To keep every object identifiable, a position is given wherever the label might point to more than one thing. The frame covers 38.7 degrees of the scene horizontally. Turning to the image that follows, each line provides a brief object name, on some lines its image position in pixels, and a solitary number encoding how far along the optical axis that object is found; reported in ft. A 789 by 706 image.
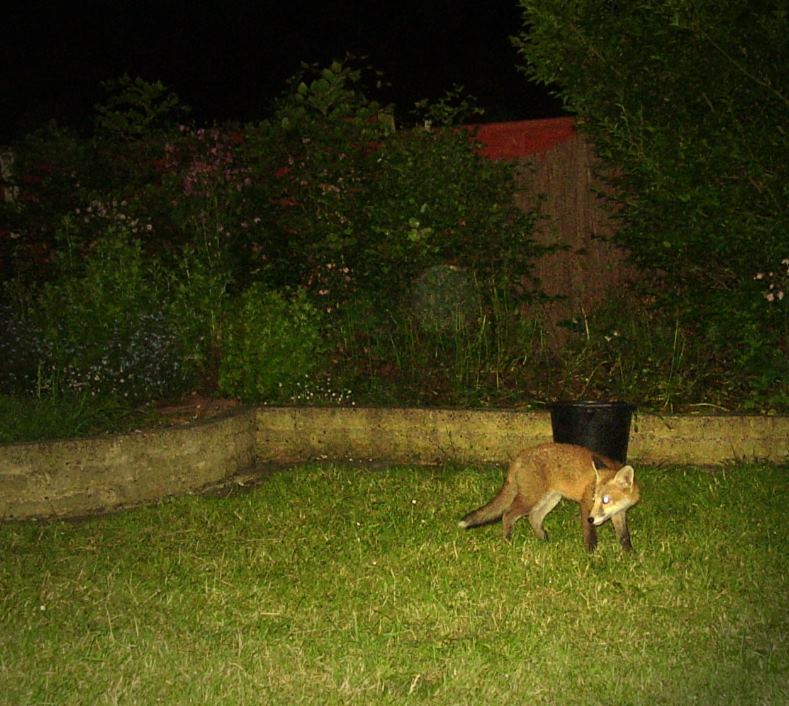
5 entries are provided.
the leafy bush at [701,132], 27.71
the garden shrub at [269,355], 28.84
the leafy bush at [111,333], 28.53
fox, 19.24
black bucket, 23.77
